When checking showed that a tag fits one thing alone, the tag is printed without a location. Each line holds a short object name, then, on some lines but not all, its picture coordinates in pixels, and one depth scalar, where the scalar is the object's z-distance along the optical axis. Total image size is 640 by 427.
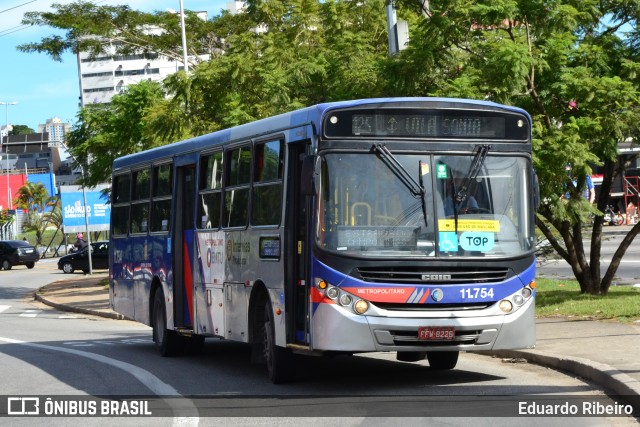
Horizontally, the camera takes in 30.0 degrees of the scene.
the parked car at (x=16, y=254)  68.49
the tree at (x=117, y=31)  40.06
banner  54.09
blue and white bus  11.84
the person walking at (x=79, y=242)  71.00
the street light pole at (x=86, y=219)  52.71
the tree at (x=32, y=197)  117.88
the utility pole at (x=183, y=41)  38.55
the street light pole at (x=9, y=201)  117.57
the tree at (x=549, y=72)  19.00
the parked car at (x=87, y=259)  57.53
